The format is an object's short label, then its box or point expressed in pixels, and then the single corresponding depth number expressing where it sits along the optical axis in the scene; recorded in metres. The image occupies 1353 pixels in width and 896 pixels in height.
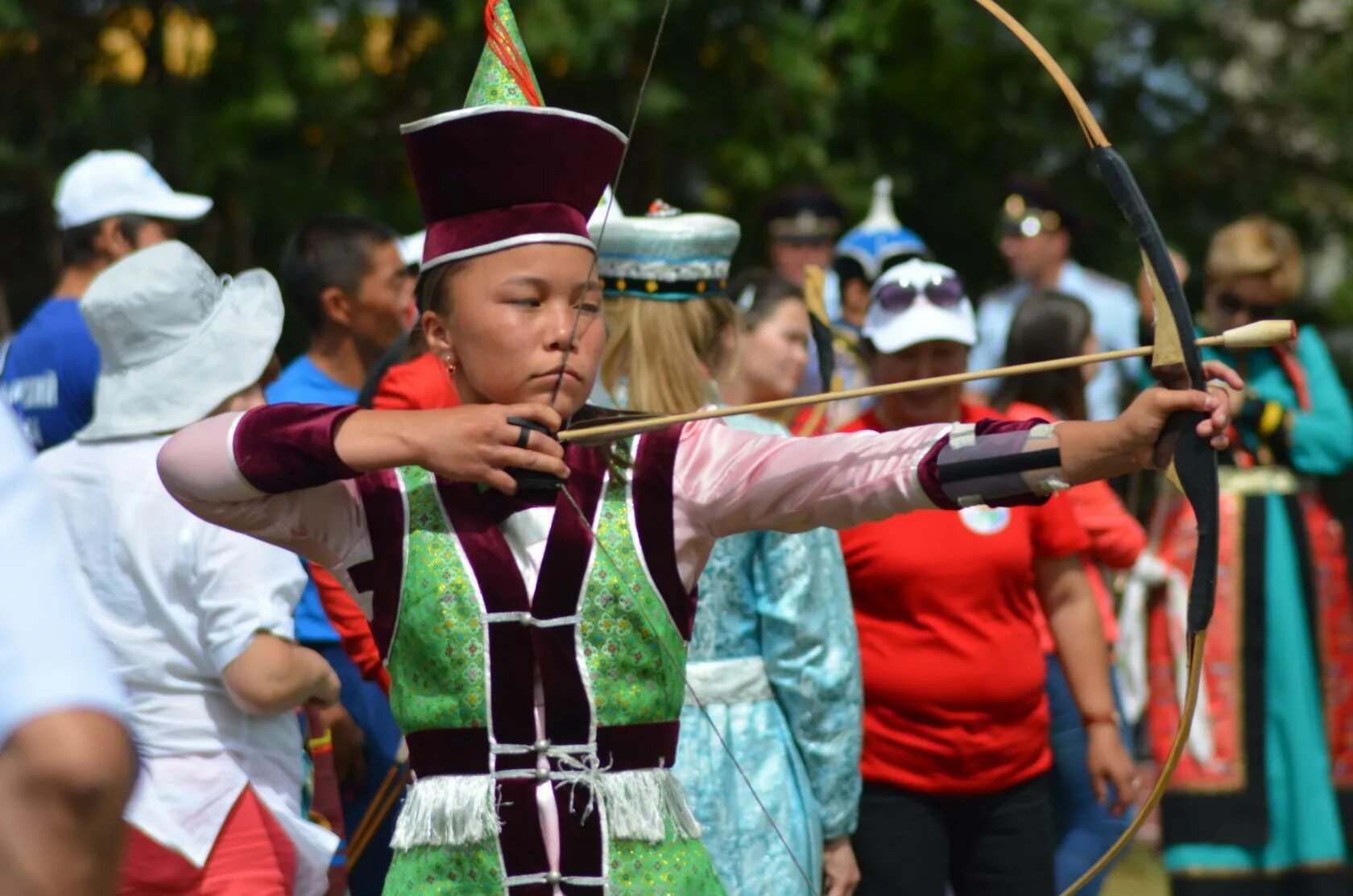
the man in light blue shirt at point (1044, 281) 15.23
